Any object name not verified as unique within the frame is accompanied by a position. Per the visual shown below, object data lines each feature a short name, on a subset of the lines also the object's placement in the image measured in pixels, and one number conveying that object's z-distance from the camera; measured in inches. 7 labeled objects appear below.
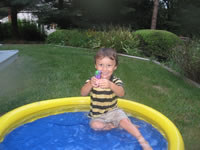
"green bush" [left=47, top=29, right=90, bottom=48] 376.8
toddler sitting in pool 91.0
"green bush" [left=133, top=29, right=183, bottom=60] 317.7
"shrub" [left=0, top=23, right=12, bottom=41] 526.9
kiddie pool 87.9
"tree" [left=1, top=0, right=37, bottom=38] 440.5
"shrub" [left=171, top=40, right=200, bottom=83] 187.9
